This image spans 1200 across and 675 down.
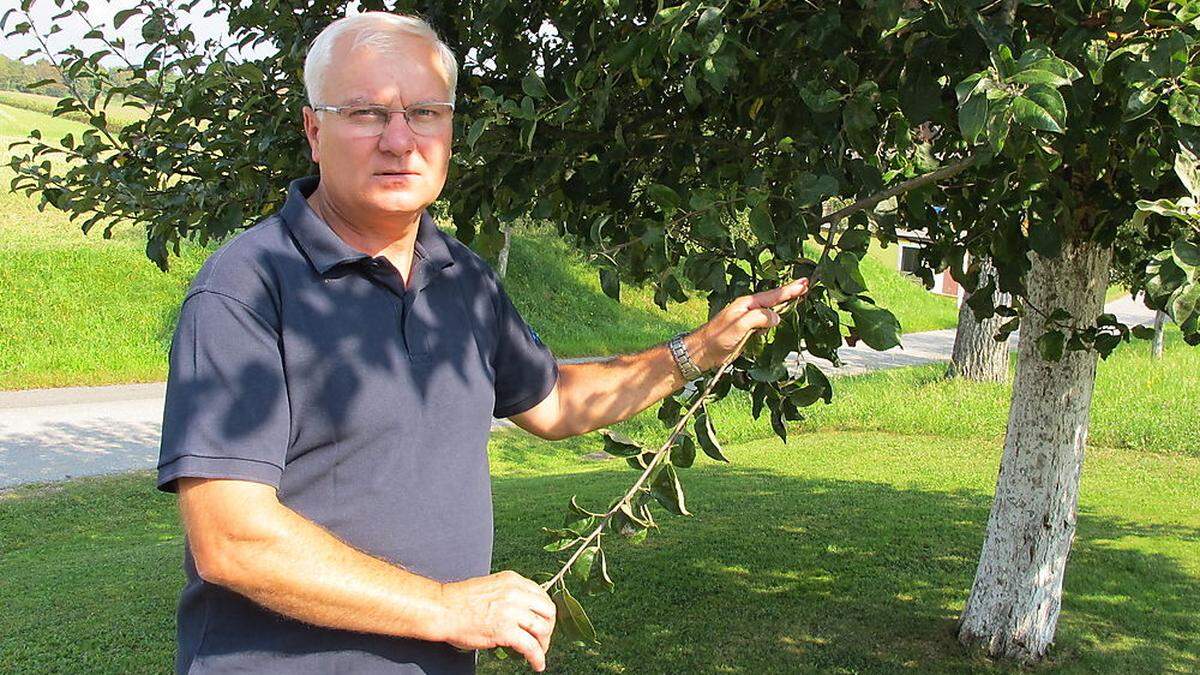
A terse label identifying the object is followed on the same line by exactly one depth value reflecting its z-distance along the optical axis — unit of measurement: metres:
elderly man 1.74
